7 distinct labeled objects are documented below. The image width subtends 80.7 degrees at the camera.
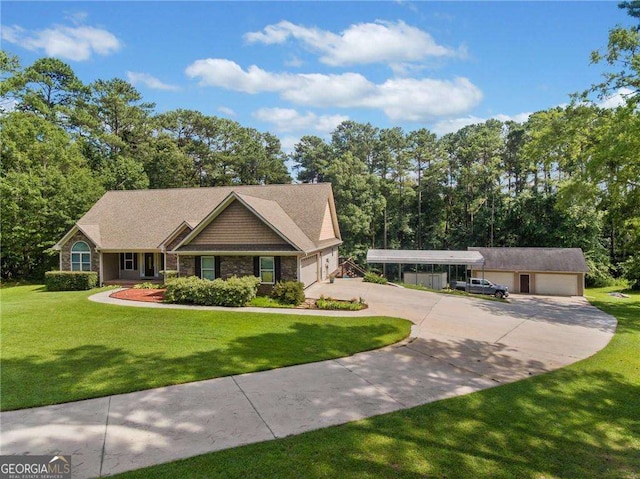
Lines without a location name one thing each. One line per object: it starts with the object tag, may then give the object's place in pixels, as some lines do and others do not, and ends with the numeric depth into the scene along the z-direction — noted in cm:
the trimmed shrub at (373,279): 2640
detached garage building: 3306
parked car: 2860
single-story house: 1972
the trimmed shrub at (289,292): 1772
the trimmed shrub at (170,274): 2176
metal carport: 3195
